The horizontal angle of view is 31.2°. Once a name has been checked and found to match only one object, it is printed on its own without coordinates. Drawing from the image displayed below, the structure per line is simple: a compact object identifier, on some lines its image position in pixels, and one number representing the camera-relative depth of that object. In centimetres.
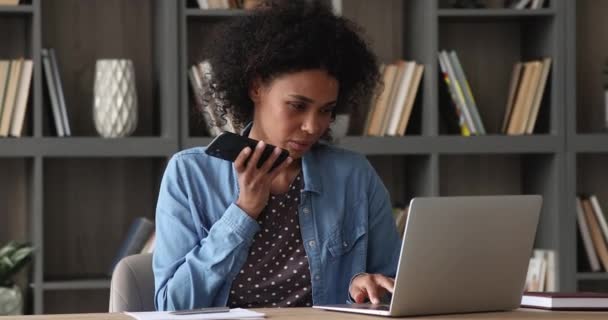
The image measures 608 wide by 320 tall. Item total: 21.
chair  206
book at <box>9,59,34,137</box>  340
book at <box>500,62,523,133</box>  373
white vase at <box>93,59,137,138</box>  345
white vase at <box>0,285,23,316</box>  336
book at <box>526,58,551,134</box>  365
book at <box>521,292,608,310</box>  189
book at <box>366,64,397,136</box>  360
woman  201
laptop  170
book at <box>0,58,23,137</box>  339
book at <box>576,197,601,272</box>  371
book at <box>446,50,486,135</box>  363
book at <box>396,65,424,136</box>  359
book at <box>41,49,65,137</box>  342
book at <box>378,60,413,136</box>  361
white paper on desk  170
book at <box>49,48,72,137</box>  343
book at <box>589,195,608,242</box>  373
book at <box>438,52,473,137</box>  362
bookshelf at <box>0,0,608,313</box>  352
